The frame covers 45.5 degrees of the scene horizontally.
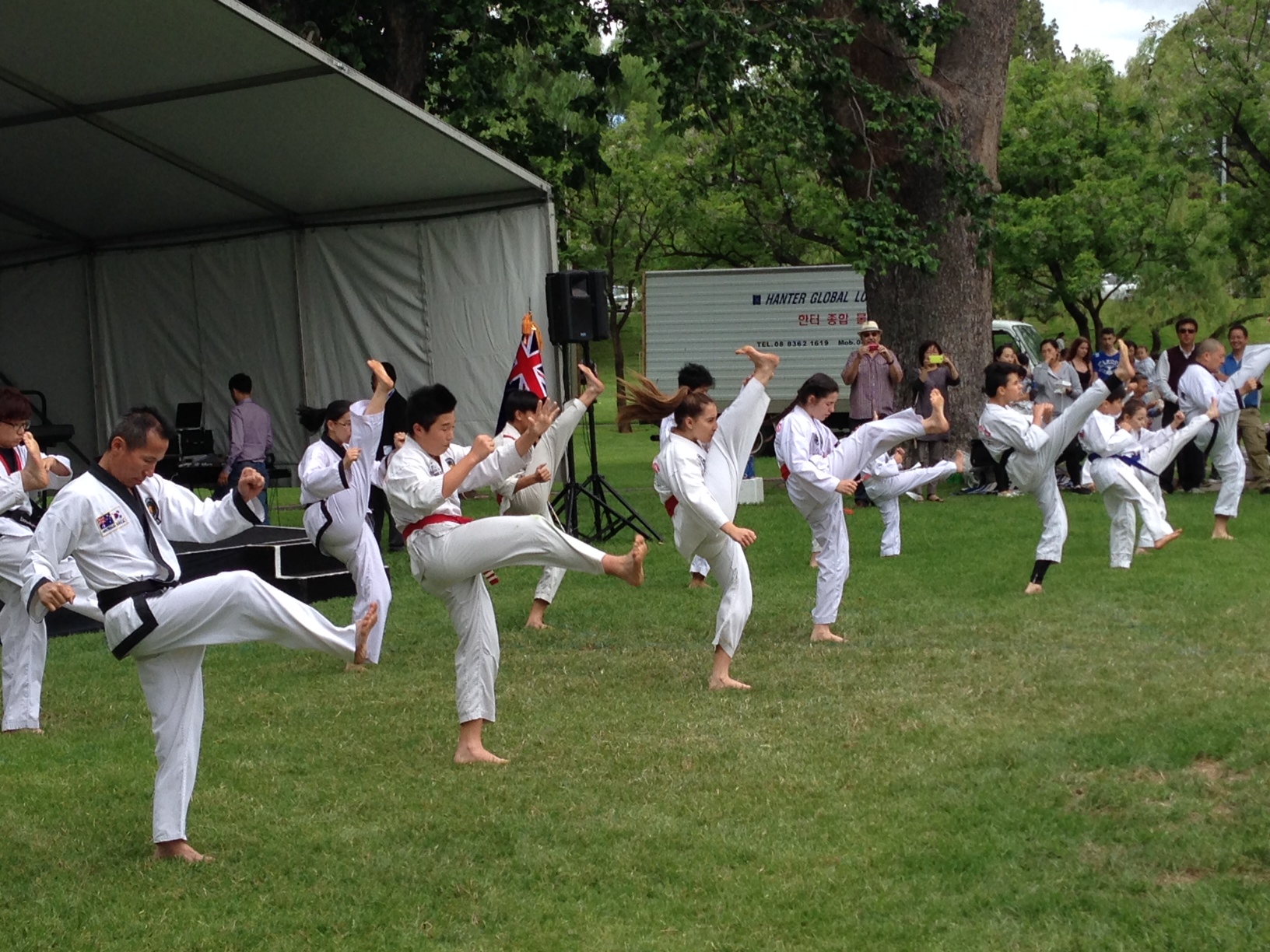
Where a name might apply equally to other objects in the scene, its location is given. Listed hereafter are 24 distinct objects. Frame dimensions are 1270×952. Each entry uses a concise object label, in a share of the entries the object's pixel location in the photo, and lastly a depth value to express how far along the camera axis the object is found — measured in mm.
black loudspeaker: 14492
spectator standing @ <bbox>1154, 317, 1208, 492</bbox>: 16094
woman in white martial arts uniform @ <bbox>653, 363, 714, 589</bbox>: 10555
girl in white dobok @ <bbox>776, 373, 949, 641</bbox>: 9938
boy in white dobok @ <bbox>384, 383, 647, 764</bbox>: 6777
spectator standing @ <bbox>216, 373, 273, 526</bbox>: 16766
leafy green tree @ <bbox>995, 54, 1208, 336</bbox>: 28031
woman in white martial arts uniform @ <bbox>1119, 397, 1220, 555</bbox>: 12555
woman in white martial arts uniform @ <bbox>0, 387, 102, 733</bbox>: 8102
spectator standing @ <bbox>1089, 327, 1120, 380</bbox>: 17344
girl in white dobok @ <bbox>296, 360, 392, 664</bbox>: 9195
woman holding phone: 12488
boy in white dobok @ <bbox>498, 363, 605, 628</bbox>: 10297
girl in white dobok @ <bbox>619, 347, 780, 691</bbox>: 8531
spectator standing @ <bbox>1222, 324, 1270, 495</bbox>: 16562
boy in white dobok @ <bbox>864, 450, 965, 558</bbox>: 11031
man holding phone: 17016
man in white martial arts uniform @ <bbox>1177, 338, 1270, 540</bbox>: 13789
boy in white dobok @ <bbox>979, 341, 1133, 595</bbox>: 11133
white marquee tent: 13102
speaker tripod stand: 14453
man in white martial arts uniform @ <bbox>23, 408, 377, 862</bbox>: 5699
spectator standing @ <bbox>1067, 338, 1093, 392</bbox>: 18156
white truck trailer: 25953
